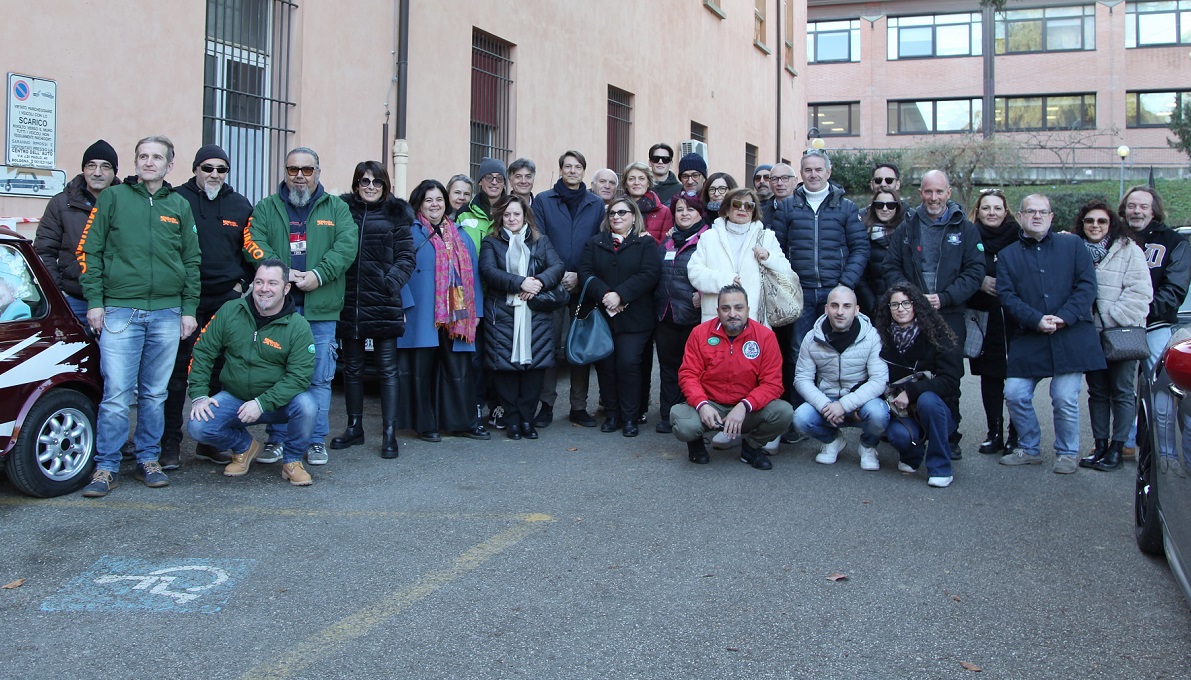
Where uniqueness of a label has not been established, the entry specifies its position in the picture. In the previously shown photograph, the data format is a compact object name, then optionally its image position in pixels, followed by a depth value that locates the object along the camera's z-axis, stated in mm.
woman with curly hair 6738
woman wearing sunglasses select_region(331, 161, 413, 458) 7199
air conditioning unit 17672
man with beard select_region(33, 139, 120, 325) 6621
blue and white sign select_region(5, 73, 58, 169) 7523
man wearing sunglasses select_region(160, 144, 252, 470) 6645
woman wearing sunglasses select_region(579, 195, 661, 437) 8039
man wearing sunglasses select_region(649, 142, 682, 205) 9703
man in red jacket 6887
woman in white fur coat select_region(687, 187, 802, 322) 7672
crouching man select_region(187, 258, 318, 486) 6273
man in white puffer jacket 6902
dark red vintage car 5602
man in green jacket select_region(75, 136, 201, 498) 6020
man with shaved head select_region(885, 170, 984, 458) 7312
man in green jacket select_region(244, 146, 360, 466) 6812
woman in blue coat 7508
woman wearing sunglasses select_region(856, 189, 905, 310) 7934
